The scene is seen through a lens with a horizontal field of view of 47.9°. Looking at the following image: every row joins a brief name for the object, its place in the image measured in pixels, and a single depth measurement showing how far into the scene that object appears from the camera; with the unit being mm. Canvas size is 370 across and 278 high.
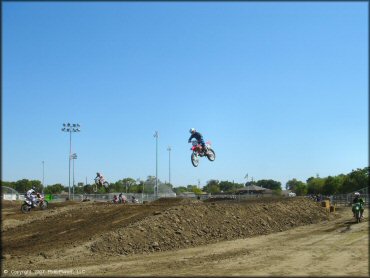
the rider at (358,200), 24125
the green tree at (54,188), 140688
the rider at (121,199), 44188
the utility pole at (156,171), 64200
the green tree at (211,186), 93775
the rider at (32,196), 32188
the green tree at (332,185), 44281
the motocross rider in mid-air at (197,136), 25983
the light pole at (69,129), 73031
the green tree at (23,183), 140738
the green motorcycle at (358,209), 23953
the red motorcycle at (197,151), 26484
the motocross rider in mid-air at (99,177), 38906
